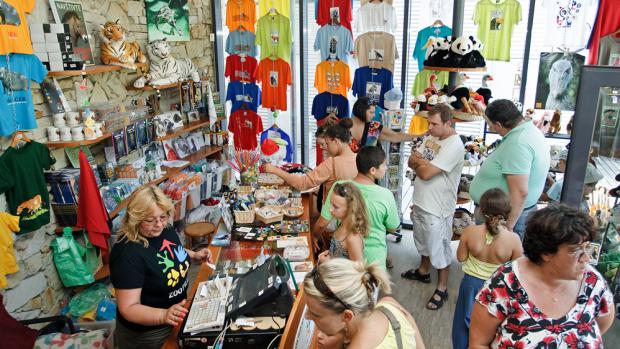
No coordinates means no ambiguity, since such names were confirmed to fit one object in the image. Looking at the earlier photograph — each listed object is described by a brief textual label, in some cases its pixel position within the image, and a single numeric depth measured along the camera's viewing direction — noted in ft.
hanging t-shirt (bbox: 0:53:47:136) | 10.25
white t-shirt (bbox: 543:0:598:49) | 16.12
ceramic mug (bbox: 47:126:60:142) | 12.03
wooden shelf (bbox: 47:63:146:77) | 11.60
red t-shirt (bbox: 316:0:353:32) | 17.76
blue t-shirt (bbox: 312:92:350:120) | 18.89
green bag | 12.48
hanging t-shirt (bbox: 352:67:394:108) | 17.62
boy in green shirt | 9.55
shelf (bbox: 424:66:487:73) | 13.14
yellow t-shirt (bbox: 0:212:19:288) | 10.42
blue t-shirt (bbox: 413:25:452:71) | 16.75
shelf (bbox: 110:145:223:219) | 14.09
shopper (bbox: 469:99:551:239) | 10.66
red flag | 12.32
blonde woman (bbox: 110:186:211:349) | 7.19
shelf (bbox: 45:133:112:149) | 12.05
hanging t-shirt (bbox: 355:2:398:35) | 17.10
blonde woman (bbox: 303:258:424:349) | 5.25
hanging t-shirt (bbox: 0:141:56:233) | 10.63
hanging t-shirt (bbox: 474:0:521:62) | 16.29
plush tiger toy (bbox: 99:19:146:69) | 13.78
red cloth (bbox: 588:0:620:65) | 15.31
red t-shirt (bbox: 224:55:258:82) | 20.01
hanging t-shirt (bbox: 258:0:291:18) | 18.88
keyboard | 6.57
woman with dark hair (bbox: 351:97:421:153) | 15.17
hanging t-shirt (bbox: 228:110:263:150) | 20.91
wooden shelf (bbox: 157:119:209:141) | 17.03
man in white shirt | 12.25
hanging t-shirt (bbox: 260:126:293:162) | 20.05
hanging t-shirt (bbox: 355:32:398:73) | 17.37
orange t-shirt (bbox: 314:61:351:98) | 18.54
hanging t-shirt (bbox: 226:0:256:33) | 19.35
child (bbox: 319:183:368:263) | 8.86
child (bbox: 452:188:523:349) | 9.21
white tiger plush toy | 16.21
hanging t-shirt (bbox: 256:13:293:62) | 18.86
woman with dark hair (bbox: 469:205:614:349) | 5.57
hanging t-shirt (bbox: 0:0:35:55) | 9.96
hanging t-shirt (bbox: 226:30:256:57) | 19.66
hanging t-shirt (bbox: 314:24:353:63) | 18.02
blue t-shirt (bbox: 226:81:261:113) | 20.39
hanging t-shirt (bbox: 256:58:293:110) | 19.51
